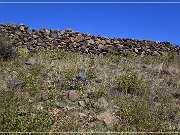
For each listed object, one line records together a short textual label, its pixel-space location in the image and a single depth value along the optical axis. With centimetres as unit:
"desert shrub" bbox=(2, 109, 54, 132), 448
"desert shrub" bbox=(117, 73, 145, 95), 557
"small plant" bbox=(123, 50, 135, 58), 772
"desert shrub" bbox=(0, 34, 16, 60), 678
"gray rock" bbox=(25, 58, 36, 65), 654
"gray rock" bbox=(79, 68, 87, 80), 592
